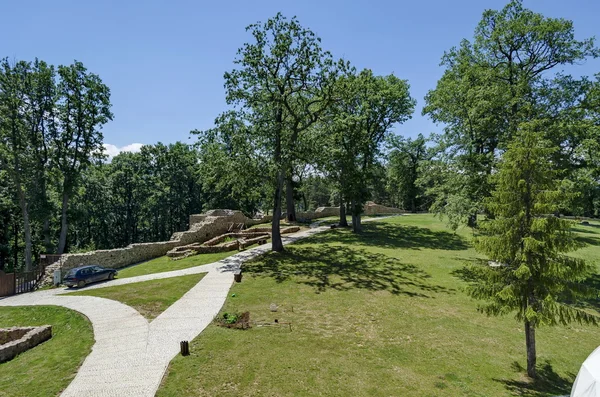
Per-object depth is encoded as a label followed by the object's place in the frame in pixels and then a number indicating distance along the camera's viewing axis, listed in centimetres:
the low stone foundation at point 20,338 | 1083
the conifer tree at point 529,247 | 925
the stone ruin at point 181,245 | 2187
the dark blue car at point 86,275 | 1888
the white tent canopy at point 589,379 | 612
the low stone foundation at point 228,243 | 2661
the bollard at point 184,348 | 965
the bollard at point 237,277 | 1775
